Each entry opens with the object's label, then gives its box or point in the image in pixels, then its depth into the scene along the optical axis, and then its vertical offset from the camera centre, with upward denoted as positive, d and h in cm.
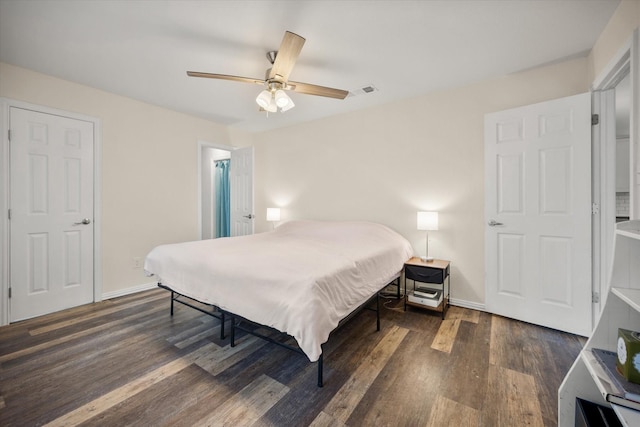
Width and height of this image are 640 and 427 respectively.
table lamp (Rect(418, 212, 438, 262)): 288 -9
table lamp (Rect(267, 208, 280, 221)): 433 -2
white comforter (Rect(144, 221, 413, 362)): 155 -46
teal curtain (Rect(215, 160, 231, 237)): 594 +33
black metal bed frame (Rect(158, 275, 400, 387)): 165 -90
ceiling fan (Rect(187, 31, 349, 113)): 184 +111
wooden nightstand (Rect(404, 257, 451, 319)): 268 -67
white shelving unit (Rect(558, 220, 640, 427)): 112 -48
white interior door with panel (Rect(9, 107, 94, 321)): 262 +0
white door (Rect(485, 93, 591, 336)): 227 +0
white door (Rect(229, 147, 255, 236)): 440 +39
